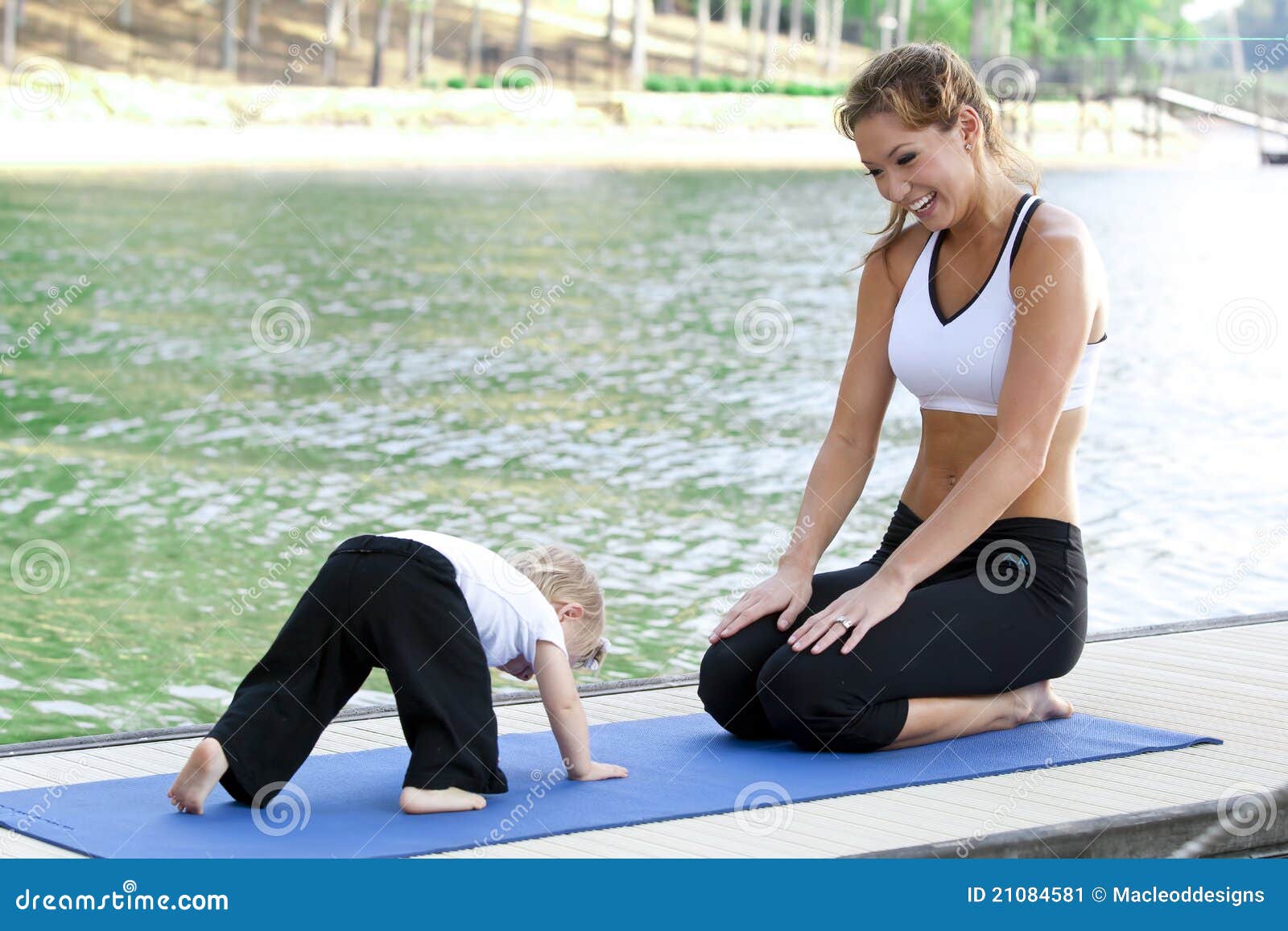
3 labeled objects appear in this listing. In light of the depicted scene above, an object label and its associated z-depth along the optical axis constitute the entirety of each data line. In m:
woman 3.80
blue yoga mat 3.23
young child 3.41
